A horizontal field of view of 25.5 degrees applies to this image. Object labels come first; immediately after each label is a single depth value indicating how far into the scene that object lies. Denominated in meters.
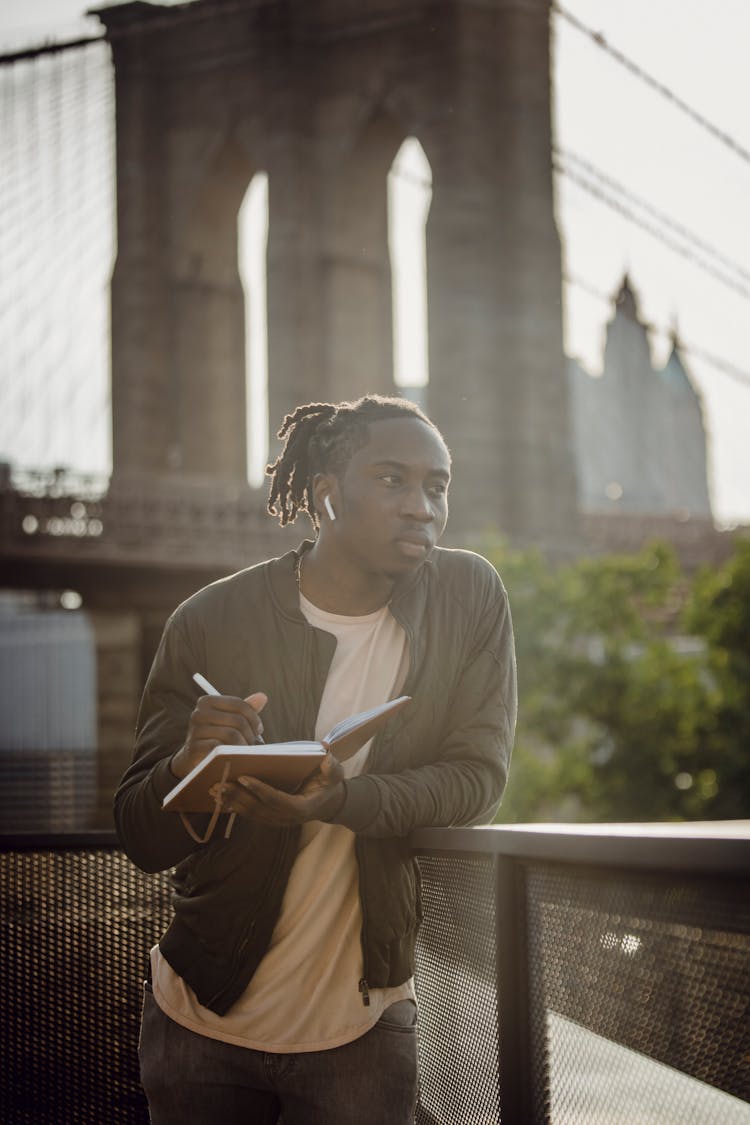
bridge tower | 37.12
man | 2.30
